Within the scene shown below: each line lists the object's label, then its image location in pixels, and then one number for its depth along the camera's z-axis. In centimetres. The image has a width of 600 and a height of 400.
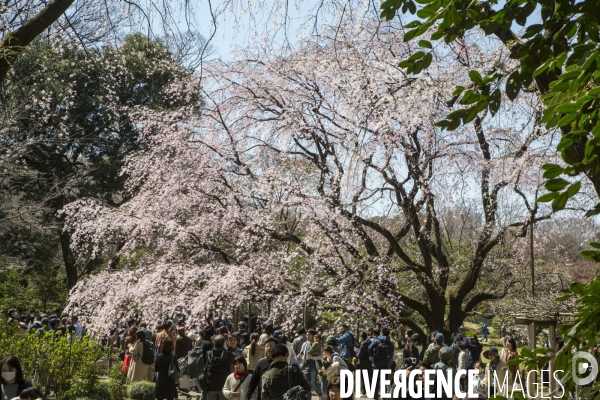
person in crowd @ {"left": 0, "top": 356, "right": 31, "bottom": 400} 654
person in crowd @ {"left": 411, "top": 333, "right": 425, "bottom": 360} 1230
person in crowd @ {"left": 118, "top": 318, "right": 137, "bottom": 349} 1368
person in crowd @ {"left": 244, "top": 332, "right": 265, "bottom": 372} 1047
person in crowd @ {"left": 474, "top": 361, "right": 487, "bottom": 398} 895
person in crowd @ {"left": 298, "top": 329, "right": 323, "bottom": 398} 1091
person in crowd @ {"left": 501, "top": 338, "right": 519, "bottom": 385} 928
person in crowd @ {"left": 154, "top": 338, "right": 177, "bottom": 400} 1016
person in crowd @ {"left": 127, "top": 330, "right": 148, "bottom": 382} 1258
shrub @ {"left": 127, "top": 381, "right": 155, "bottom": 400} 1203
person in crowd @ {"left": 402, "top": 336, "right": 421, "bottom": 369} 1217
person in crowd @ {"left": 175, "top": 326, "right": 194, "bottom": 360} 1224
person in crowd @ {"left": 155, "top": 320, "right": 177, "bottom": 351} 1160
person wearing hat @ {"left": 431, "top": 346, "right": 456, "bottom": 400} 843
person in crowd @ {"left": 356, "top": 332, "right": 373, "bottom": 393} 1206
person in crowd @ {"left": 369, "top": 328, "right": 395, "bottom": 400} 1174
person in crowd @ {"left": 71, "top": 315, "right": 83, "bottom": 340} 1549
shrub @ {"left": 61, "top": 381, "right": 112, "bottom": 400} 1076
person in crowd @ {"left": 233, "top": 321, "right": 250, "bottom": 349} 1231
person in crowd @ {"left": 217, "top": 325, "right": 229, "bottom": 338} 1142
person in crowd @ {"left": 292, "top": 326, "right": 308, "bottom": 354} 1231
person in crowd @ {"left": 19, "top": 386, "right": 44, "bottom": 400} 590
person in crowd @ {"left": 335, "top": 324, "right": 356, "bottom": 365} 1227
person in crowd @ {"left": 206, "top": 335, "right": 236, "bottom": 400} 852
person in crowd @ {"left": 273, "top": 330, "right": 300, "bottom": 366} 988
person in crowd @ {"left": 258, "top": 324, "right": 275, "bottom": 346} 1116
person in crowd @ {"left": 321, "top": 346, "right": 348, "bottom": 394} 925
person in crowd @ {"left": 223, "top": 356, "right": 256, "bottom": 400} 751
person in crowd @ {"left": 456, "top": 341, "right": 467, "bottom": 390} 1100
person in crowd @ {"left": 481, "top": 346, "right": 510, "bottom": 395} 883
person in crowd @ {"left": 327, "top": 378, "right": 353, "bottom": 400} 666
